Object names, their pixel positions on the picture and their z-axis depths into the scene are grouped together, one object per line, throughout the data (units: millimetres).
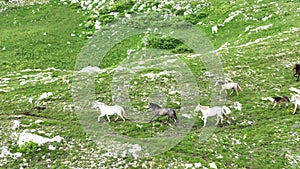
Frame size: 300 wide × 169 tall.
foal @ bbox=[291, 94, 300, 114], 18727
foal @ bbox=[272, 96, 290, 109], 19188
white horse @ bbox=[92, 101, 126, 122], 18281
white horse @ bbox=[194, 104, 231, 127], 17844
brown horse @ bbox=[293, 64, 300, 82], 22372
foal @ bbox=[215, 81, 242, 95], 21266
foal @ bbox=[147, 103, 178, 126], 18000
